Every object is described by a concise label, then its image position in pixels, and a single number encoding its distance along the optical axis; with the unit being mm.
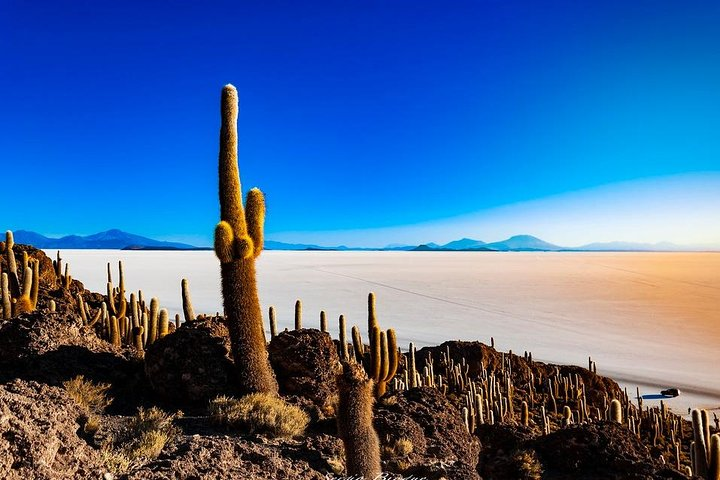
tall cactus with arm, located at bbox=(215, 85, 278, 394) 6453
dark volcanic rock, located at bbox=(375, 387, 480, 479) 4727
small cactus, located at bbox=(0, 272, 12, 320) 9536
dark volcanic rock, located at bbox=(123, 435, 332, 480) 3955
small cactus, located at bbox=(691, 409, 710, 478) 5840
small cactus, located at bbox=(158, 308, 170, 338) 8875
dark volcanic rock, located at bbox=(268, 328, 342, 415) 6812
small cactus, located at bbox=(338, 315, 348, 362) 10102
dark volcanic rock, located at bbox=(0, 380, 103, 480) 3252
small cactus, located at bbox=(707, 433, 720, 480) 5449
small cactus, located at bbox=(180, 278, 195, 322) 9961
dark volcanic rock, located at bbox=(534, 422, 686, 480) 5074
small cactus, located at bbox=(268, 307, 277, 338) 11710
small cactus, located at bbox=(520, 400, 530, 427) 8312
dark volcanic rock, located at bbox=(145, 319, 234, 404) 6250
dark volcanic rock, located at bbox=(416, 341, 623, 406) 10680
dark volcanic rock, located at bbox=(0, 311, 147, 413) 6055
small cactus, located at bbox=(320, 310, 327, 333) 11028
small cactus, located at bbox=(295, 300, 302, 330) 11146
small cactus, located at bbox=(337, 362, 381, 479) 4570
